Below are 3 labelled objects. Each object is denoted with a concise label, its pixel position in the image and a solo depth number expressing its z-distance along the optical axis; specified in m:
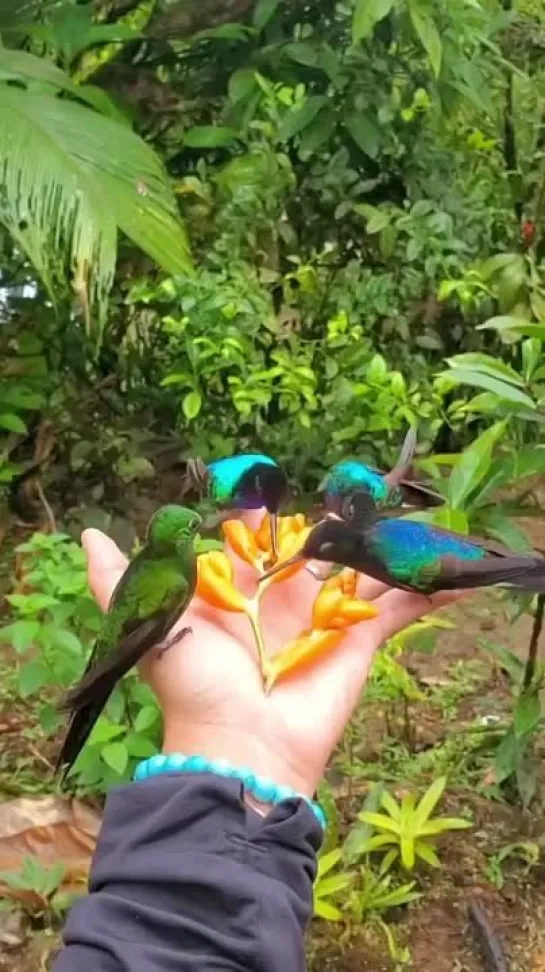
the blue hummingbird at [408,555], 0.88
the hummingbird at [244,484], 0.96
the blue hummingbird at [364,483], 0.92
